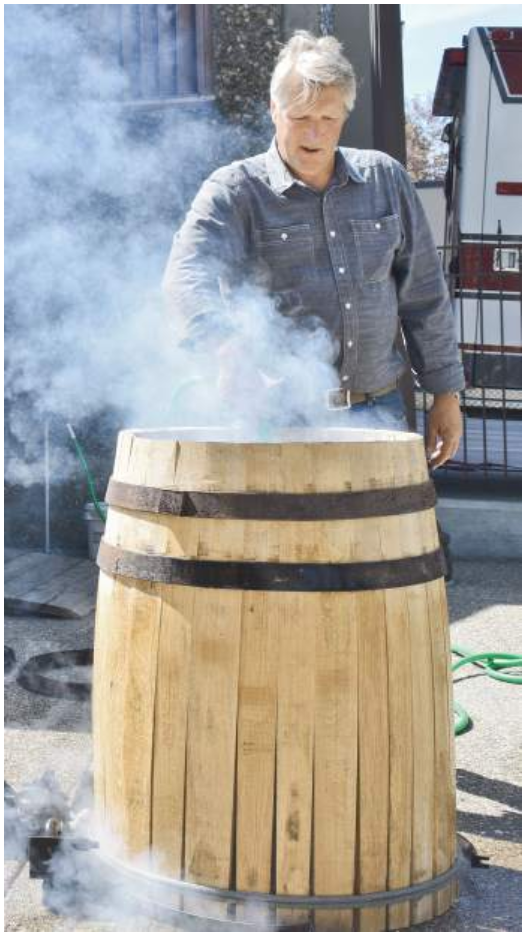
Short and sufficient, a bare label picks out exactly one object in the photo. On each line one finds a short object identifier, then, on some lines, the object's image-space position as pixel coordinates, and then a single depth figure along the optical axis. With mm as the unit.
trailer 10711
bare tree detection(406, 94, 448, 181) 29734
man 3281
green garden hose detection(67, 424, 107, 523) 6191
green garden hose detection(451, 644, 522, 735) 4539
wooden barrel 2451
